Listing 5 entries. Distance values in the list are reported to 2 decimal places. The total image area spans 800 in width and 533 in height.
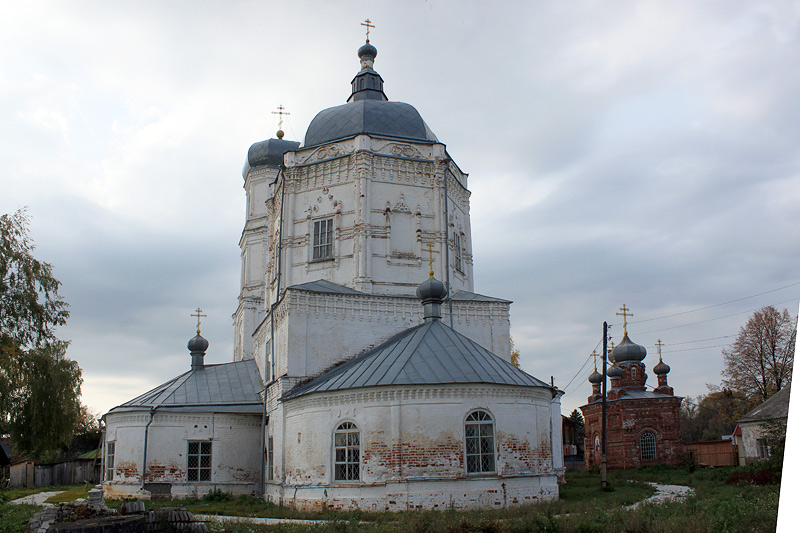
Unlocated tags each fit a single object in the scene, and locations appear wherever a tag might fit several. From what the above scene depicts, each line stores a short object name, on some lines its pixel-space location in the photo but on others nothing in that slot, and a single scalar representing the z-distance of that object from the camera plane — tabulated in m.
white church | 15.06
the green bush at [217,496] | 19.39
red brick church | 32.97
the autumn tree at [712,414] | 33.22
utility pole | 20.95
